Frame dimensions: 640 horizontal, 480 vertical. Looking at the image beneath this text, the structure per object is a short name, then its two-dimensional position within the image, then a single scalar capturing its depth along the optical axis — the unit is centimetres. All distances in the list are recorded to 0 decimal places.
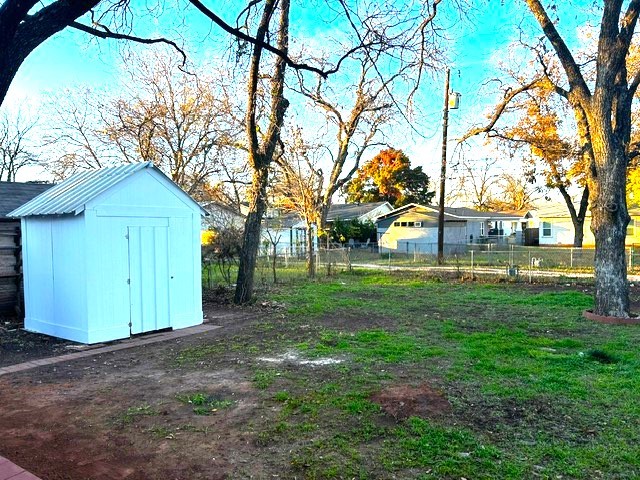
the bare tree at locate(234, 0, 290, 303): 1103
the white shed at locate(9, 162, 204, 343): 756
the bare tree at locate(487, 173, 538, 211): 5219
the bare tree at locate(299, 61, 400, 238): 1645
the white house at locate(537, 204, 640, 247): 3509
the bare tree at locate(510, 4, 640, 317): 902
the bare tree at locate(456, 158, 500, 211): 5306
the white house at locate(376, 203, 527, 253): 3172
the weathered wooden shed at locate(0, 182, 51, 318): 968
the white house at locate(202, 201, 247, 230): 1417
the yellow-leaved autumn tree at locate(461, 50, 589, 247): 1198
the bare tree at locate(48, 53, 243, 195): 1823
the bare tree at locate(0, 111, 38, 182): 2861
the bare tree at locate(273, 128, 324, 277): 2014
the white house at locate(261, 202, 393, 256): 3600
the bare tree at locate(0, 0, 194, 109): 344
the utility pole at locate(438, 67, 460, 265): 1662
